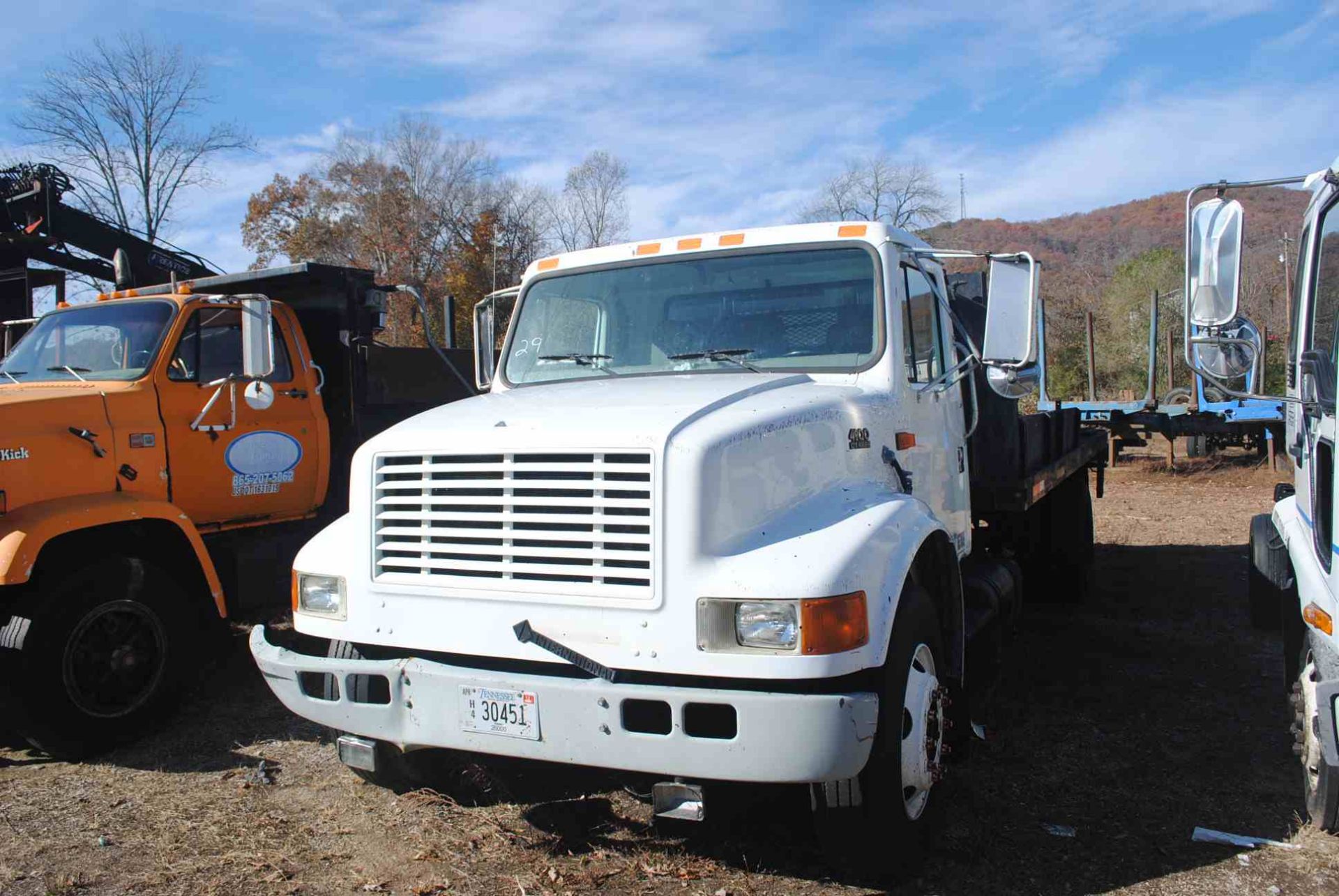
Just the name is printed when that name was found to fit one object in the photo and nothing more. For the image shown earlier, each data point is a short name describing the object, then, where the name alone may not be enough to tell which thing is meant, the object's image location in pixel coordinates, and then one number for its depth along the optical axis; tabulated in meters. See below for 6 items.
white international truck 2.98
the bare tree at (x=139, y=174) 28.81
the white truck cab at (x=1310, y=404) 3.35
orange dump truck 4.73
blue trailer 14.91
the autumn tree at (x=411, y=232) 33.53
